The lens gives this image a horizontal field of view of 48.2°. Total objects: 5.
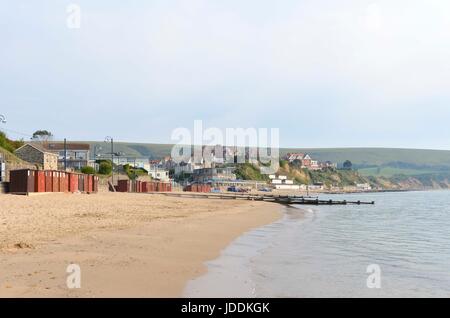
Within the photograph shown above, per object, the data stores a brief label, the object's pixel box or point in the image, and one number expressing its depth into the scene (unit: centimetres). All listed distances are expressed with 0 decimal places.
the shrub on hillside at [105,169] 11256
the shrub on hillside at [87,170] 9689
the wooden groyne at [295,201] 8588
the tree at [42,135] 15241
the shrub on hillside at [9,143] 8569
